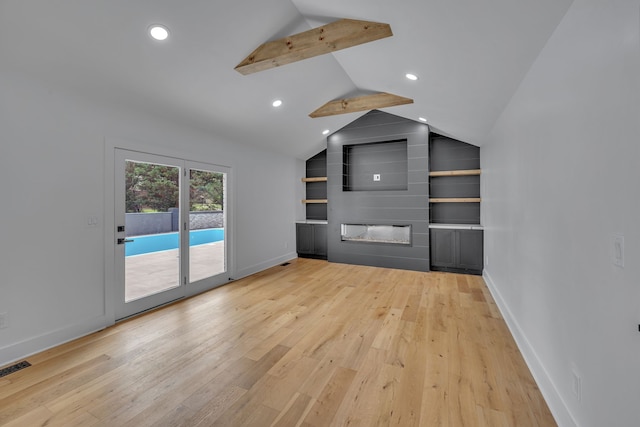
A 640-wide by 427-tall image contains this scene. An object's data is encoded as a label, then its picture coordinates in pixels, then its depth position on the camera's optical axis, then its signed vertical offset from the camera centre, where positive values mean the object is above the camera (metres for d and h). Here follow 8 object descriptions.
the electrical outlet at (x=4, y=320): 2.31 -0.89
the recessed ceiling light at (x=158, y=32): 2.39 +1.57
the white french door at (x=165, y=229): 3.20 -0.22
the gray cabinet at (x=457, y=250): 5.00 -0.71
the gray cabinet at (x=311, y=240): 6.52 -0.67
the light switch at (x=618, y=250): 1.09 -0.15
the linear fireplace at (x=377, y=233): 5.71 -0.46
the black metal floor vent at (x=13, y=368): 2.19 -1.25
